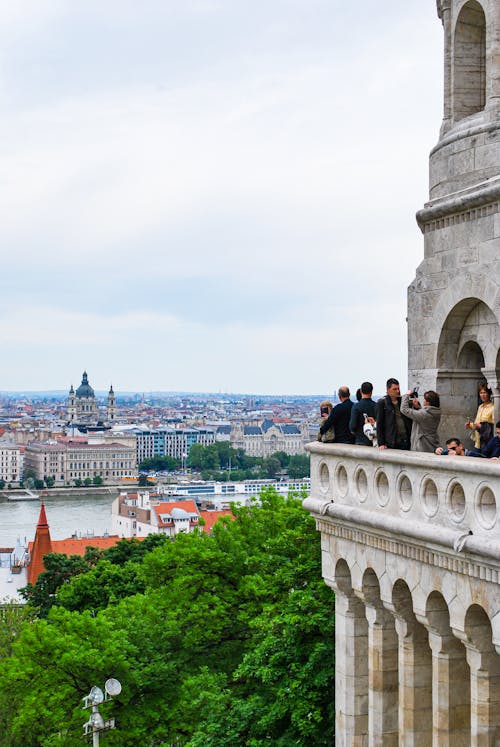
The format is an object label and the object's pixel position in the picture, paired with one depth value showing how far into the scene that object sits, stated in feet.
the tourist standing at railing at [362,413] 35.86
